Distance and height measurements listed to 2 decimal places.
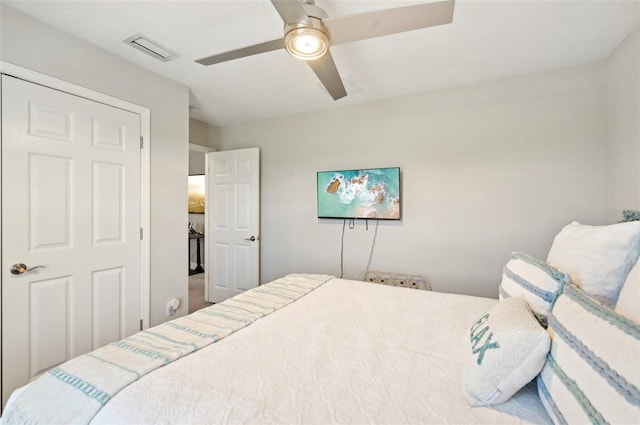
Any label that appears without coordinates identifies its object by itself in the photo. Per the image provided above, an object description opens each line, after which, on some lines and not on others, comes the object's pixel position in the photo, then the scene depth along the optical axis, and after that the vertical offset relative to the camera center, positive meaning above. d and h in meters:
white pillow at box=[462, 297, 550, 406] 0.85 -0.47
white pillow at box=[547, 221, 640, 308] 1.03 -0.19
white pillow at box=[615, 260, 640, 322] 0.83 -0.27
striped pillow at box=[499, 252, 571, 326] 1.09 -0.31
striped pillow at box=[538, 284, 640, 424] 0.58 -0.37
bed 0.71 -0.61
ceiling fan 1.22 +0.88
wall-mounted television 2.92 +0.19
